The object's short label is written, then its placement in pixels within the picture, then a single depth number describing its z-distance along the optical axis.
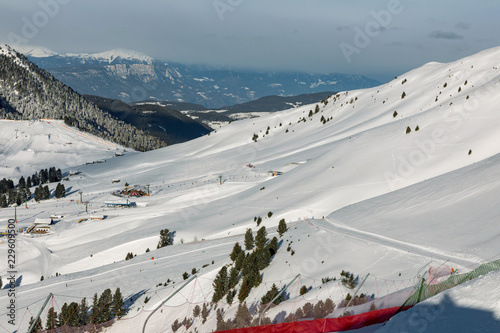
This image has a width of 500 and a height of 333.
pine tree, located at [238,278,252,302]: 25.74
